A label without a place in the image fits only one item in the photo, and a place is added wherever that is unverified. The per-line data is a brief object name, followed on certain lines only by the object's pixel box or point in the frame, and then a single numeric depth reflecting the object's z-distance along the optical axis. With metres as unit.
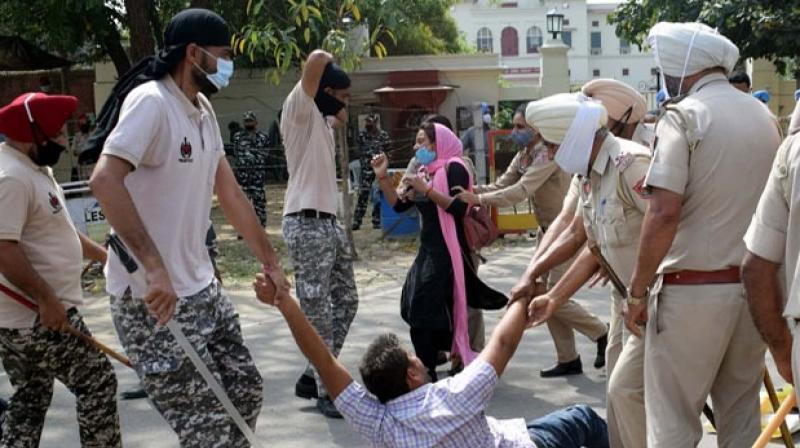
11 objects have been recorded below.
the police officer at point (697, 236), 3.94
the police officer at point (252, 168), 16.16
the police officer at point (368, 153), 16.05
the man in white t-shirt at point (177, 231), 3.79
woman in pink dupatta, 6.61
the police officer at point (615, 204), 4.37
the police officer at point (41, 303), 4.75
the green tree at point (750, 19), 17.95
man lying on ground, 3.60
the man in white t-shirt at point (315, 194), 6.14
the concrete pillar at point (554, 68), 32.41
